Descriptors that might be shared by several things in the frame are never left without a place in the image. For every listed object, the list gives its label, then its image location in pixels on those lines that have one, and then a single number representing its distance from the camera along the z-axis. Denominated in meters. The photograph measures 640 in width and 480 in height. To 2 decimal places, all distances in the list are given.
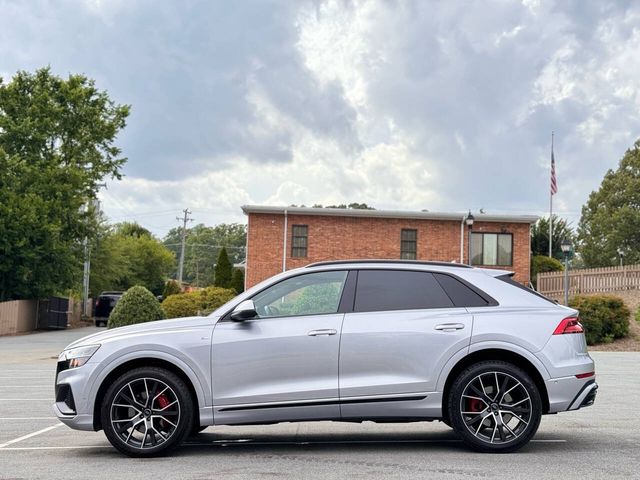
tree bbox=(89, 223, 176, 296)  60.00
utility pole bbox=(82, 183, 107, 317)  48.58
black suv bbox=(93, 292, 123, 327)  46.38
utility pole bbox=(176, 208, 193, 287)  101.09
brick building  41.84
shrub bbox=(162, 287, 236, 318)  34.31
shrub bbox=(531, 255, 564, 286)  47.09
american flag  52.85
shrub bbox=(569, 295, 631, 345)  29.58
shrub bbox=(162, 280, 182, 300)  51.88
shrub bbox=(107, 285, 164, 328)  23.69
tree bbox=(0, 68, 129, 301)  40.50
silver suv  7.42
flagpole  51.74
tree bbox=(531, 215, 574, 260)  54.69
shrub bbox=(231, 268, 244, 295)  43.18
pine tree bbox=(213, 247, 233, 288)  43.25
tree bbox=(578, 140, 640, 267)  66.38
